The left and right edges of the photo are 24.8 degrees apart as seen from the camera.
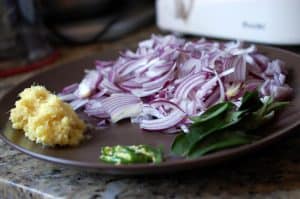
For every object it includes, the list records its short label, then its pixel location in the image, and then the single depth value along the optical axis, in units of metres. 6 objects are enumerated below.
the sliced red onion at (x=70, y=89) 0.52
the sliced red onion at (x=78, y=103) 0.49
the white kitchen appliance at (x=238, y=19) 0.57
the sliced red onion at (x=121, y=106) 0.46
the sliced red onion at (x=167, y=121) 0.43
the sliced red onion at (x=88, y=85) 0.50
